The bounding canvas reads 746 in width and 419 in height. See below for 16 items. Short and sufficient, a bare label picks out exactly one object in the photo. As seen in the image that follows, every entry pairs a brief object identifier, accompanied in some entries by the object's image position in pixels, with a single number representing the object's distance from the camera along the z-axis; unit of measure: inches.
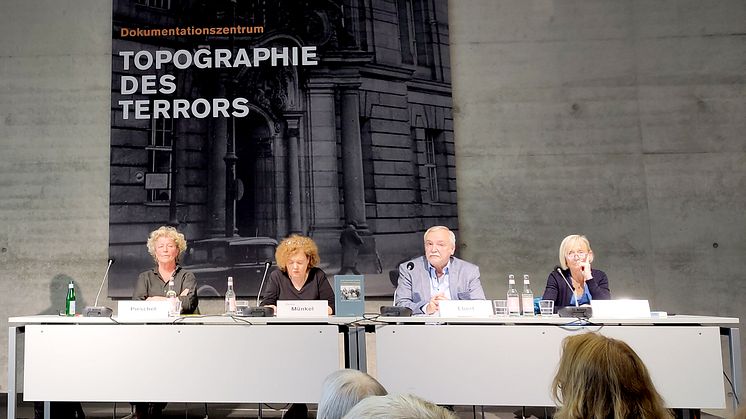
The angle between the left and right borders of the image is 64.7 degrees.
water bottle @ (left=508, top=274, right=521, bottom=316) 108.4
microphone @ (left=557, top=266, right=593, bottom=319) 100.5
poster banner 167.2
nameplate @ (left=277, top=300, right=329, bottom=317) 107.7
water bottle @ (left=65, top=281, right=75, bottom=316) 115.9
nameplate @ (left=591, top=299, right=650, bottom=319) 100.4
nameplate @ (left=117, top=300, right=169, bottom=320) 108.6
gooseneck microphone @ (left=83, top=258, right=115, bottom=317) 112.5
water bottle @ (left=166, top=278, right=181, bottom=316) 110.7
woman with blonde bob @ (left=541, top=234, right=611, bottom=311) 128.0
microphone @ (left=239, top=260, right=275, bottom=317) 108.8
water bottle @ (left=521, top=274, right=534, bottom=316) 107.0
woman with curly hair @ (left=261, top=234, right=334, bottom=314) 139.6
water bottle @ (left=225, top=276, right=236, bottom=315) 119.9
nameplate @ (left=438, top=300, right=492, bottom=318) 104.3
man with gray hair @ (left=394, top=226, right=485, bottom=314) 131.1
